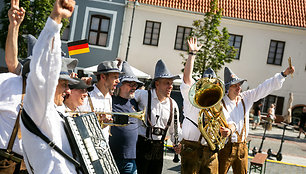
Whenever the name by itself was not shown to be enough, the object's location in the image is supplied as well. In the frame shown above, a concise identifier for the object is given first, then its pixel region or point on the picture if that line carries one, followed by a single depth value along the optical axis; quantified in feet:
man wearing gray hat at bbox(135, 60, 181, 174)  18.20
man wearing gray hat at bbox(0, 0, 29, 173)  11.24
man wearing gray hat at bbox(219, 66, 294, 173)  20.61
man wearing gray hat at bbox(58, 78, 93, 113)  12.23
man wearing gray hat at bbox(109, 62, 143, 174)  16.84
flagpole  76.52
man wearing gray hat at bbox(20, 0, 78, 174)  7.36
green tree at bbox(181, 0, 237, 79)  69.77
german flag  25.71
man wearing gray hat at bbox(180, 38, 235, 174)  17.81
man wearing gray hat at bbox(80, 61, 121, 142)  16.15
